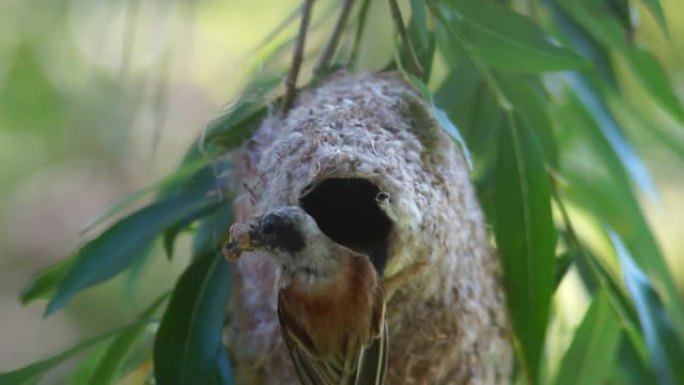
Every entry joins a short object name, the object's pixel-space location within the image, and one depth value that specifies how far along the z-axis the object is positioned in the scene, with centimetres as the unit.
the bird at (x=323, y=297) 299
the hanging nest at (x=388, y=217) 302
